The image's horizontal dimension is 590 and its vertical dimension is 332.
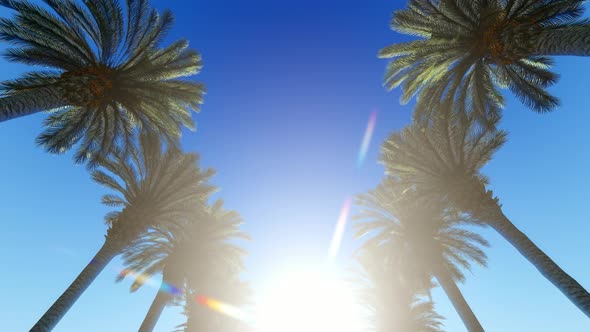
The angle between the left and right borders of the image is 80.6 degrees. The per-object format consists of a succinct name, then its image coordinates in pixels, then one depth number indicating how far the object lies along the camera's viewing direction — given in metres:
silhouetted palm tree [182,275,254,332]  22.48
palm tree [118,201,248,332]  19.41
